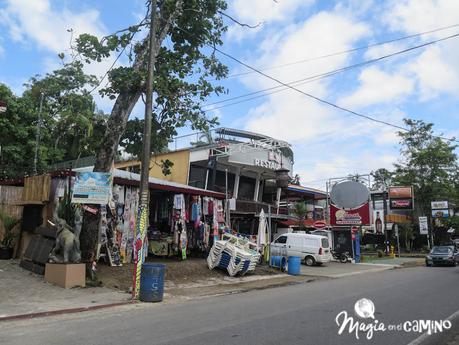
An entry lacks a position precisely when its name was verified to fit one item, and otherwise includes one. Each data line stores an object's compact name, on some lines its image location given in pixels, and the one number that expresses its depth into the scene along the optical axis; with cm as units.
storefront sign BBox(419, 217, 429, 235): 4509
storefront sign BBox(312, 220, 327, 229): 3992
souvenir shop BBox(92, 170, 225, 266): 1677
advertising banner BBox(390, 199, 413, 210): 4662
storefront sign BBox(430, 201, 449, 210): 4885
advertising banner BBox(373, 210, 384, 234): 5578
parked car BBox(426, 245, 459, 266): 3000
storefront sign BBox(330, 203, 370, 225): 3397
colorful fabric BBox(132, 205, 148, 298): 1281
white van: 2741
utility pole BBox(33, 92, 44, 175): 2339
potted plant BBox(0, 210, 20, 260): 1747
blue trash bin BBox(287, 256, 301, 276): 2145
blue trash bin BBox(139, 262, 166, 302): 1241
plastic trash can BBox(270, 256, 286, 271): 2222
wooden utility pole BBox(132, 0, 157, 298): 1294
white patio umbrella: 2200
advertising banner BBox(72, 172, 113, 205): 1399
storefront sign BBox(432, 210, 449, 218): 4944
